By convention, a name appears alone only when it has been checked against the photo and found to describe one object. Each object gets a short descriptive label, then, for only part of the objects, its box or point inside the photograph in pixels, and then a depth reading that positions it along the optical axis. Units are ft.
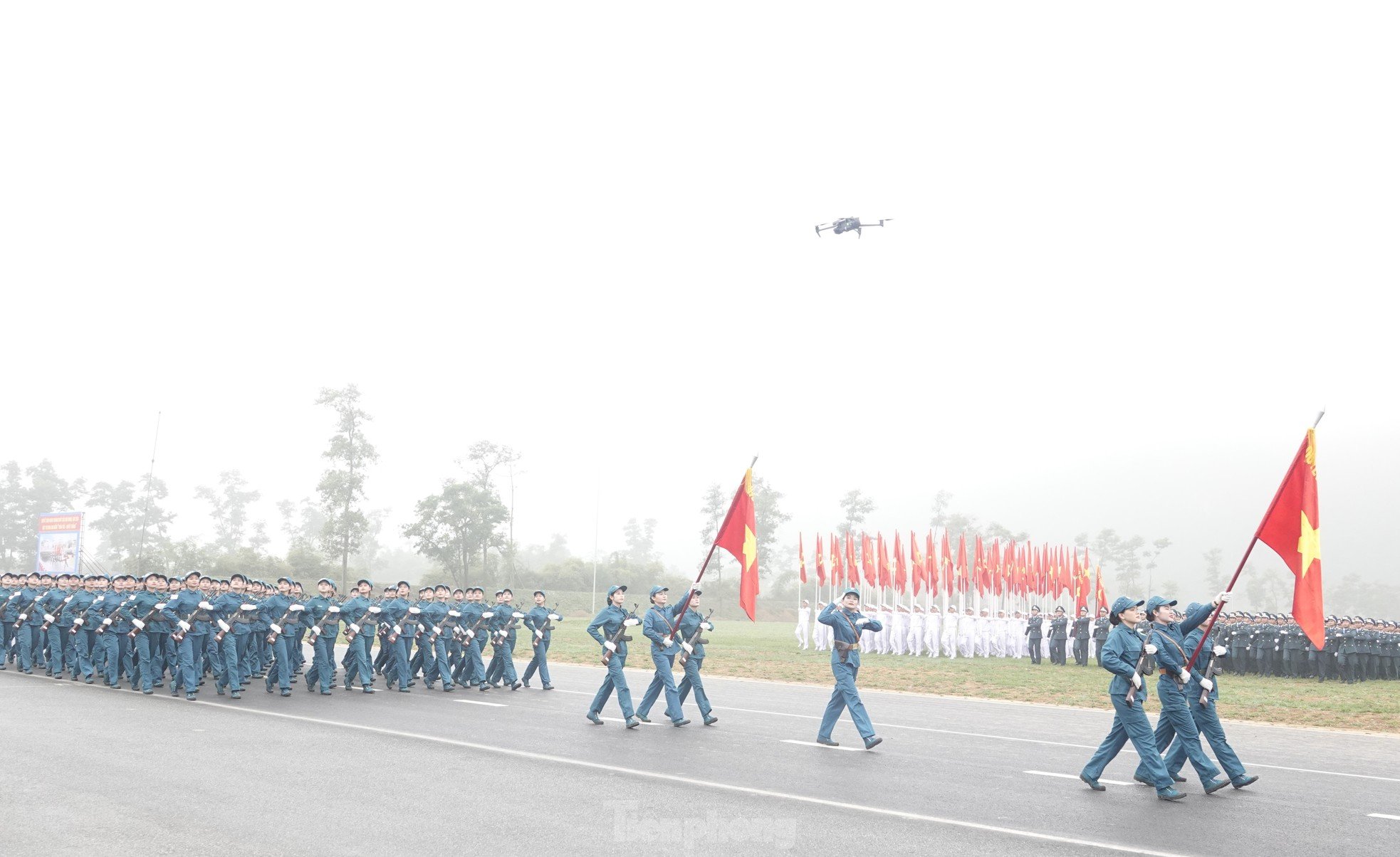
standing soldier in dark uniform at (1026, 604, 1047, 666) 92.02
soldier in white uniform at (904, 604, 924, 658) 100.74
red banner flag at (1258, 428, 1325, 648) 32.48
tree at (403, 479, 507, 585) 214.28
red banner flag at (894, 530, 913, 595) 108.27
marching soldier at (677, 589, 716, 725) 44.47
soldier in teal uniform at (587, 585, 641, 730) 43.75
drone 100.78
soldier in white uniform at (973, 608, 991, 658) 101.81
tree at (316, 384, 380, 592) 205.87
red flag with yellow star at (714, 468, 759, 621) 48.44
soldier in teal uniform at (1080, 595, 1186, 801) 30.27
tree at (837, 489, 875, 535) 305.53
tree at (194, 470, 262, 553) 375.04
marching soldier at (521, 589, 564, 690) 59.31
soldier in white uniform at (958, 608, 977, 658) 101.45
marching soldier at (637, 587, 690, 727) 43.29
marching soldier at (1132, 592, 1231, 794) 31.09
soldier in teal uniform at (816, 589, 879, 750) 38.01
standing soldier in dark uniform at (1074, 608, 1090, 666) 89.51
